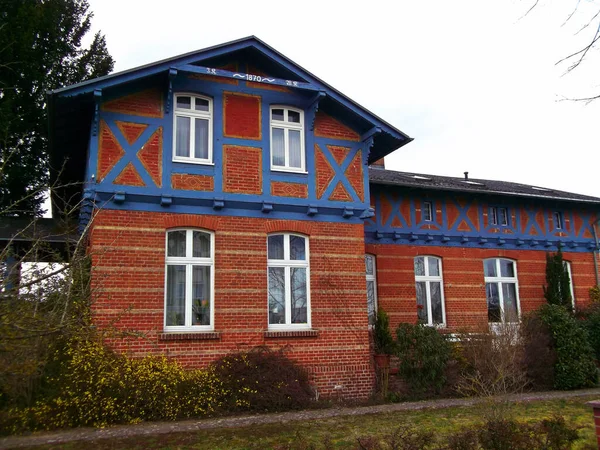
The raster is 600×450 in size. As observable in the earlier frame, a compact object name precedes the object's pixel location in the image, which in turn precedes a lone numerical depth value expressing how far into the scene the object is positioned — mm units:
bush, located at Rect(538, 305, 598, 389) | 13555
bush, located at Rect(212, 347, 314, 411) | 10750
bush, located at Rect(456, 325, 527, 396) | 11977
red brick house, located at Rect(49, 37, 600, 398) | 11250
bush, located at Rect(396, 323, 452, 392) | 12531
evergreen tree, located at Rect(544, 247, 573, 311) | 17734
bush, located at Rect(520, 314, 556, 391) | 13594
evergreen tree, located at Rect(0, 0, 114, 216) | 20939
